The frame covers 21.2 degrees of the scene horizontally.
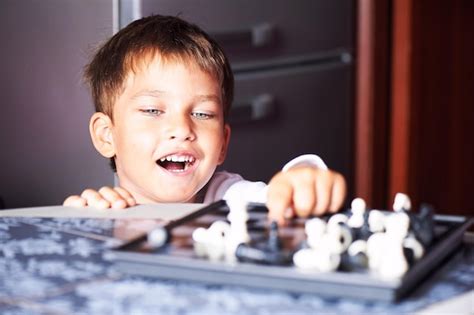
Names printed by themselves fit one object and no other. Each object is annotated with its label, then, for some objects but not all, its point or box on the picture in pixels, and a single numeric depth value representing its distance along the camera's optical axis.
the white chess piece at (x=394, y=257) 0.73
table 0.71
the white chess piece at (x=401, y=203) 0.97
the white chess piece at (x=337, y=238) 0.80
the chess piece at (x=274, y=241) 0.80
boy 1.31
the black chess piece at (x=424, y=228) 0.88
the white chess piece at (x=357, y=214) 0.95
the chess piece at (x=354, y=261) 0.77
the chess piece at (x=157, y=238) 0.84
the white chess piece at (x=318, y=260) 0.75
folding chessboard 0.72
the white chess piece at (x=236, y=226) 0.83
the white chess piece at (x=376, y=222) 0.94
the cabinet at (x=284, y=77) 1.91
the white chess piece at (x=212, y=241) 0.81
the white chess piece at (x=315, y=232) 0.82
